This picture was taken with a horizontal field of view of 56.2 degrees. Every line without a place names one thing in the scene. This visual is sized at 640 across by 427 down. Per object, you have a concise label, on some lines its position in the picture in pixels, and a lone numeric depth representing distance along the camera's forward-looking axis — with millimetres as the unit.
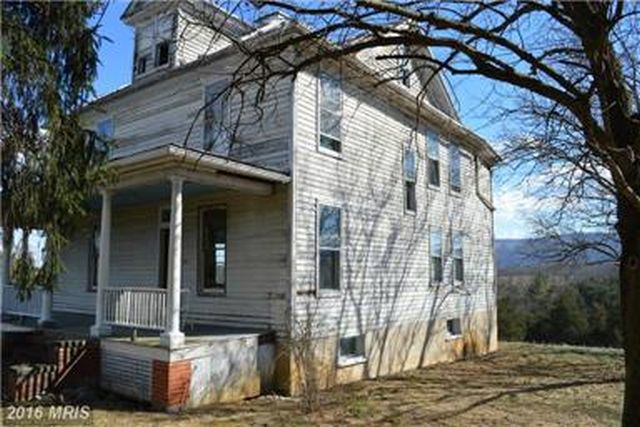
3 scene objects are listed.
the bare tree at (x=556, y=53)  4707
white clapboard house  10141
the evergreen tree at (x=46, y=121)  6340
